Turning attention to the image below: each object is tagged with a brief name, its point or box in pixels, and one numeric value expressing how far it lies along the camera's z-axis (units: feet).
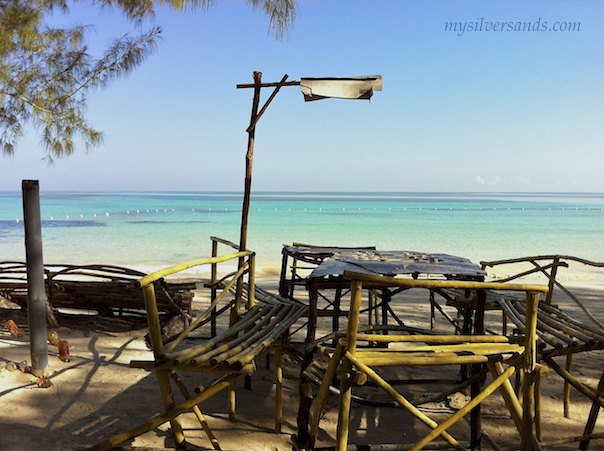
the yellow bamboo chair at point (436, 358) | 5.70
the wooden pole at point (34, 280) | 10.65
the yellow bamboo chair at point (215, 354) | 6.53
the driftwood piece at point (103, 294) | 14.26
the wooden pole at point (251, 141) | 11.10
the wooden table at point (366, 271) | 7.86
